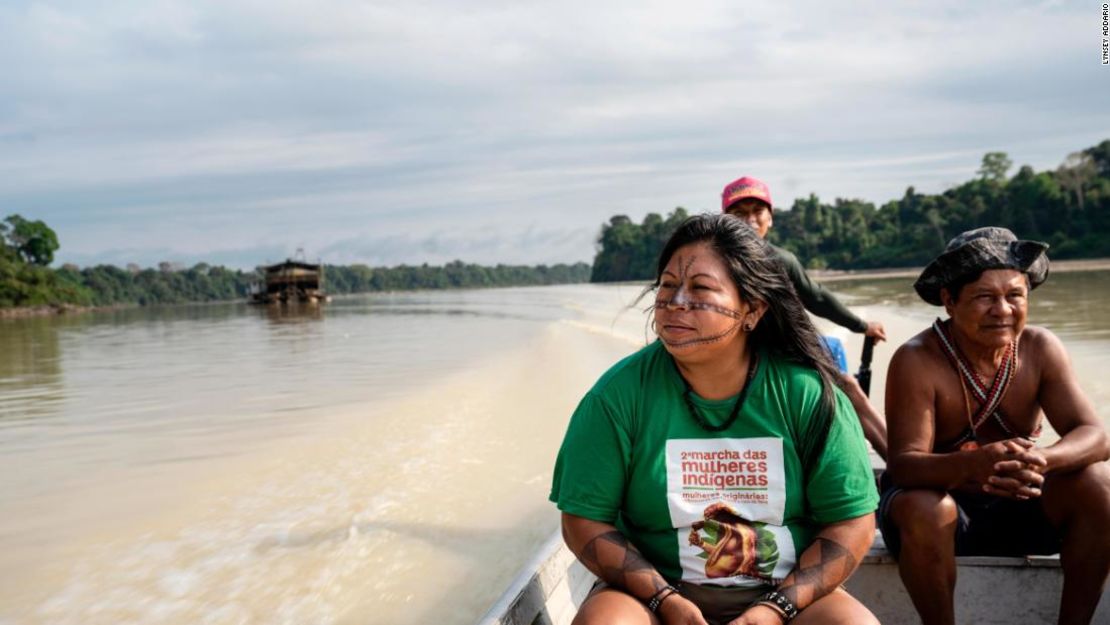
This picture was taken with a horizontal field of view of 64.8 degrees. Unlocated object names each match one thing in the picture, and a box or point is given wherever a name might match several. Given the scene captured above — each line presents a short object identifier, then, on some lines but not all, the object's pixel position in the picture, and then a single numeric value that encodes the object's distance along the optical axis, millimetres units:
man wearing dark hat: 2482
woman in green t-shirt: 2086
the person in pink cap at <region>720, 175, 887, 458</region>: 4359
